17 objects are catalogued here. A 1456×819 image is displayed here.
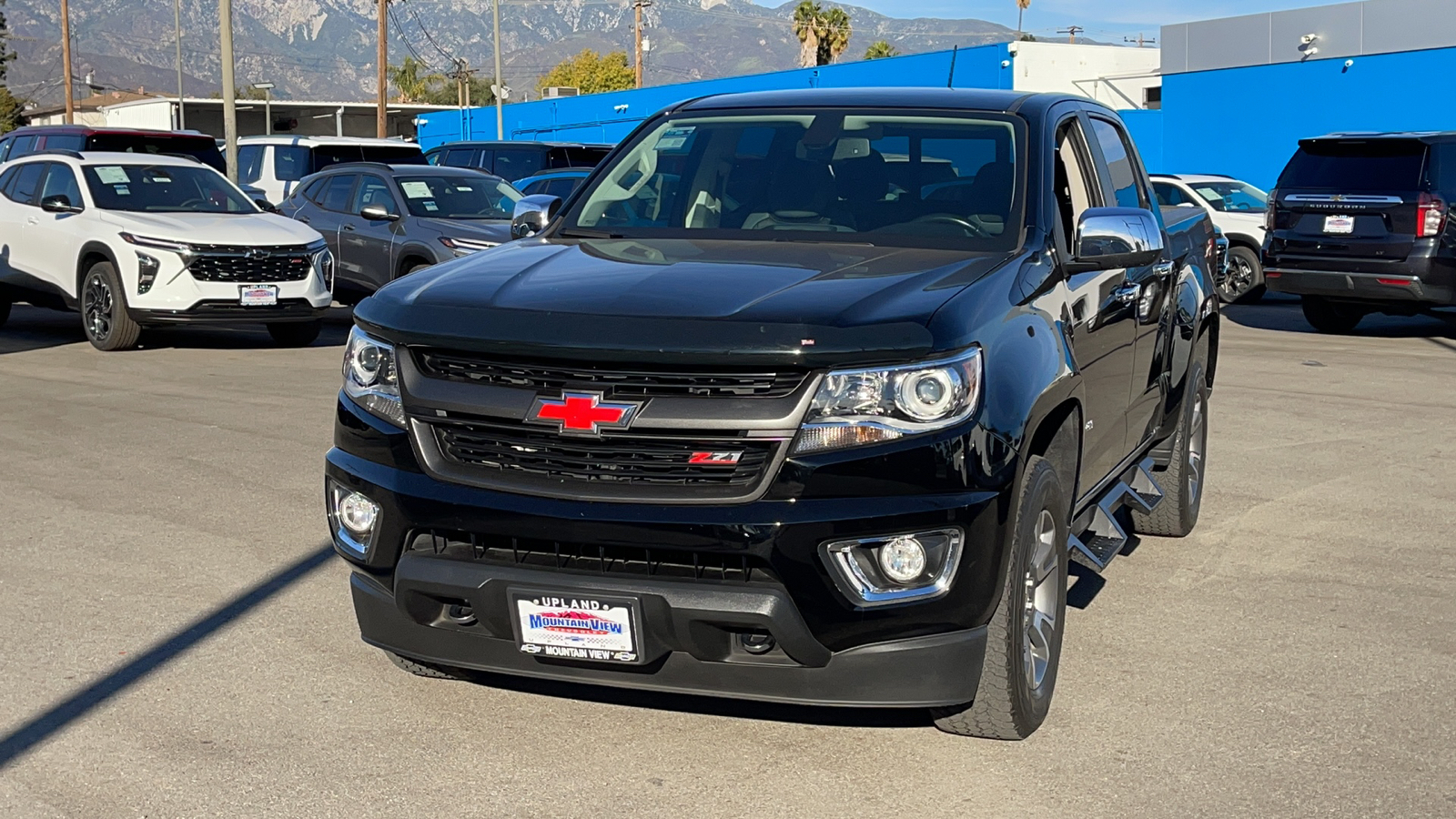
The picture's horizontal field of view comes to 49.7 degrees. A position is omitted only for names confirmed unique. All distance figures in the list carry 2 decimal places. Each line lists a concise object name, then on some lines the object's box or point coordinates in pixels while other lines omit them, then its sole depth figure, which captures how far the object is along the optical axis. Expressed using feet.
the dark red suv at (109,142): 58.49
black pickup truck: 12.36
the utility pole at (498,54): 117.99
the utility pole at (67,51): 207.62
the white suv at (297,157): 67.82
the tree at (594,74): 442.50
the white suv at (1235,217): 61.46
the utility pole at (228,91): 72.38
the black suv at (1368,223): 48.06
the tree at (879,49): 264.72
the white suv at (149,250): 43.42
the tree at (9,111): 298.35
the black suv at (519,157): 72.95
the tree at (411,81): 401.70
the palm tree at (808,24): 238.89
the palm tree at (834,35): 240.94
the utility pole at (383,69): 154.68
